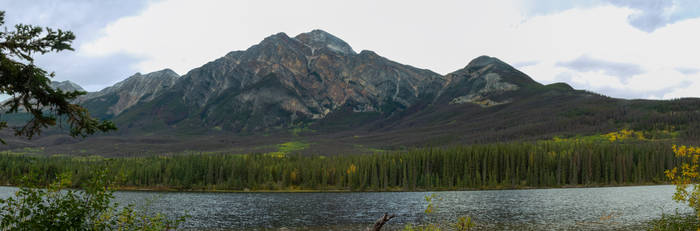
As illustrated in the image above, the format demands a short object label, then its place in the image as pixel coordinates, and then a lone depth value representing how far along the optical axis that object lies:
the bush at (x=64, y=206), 14.41
